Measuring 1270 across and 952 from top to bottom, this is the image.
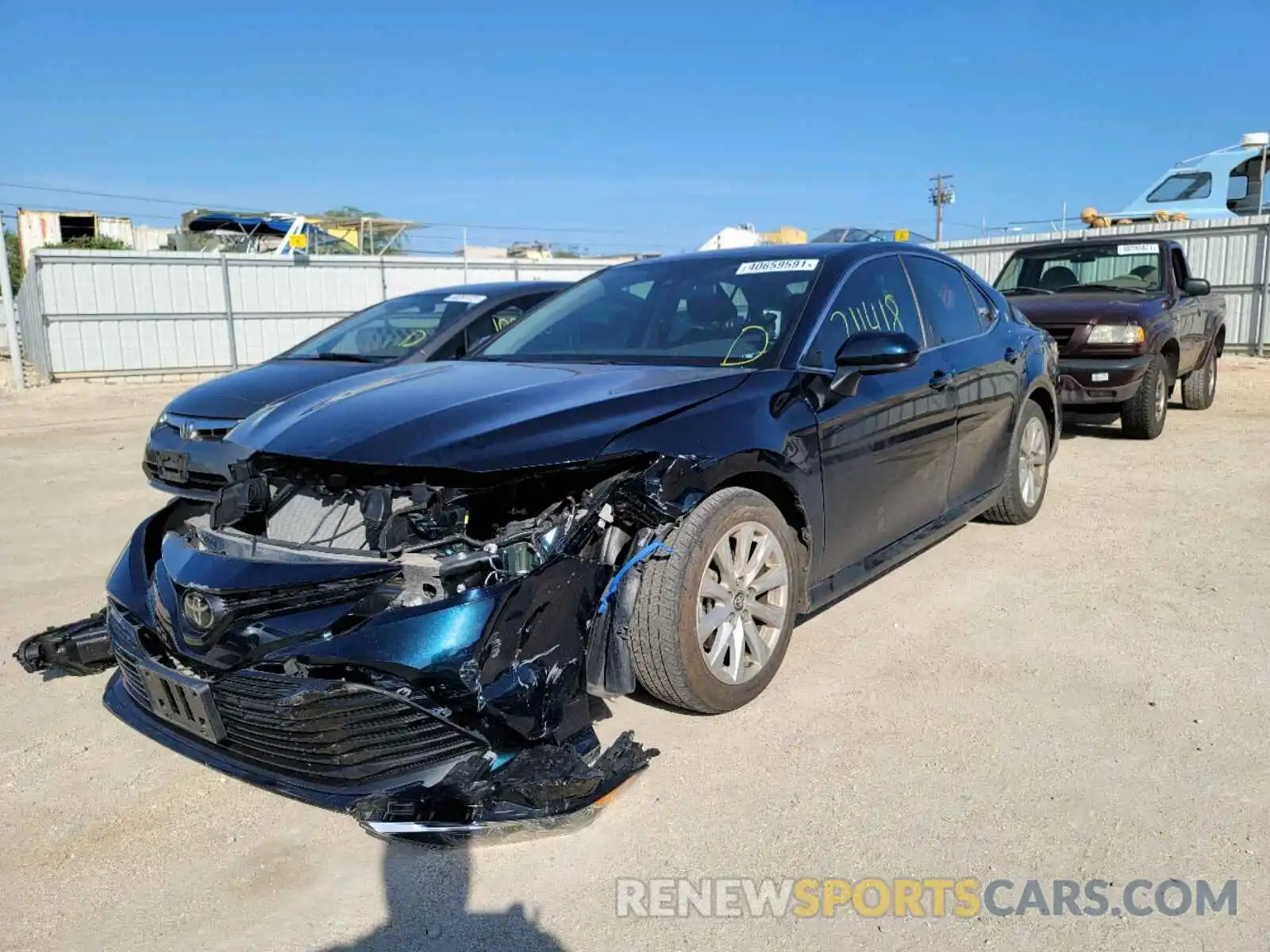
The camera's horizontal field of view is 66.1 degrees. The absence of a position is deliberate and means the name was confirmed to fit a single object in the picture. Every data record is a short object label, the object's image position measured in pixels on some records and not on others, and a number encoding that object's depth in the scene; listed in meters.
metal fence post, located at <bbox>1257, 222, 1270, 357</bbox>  15.86
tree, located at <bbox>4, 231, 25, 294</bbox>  30.80
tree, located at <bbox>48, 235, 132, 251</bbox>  26.05
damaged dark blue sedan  2.49
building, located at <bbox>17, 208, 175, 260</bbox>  26.56
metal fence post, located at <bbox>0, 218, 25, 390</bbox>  15.20
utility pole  43.44
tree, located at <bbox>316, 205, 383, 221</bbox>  40.74
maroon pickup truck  8.00
